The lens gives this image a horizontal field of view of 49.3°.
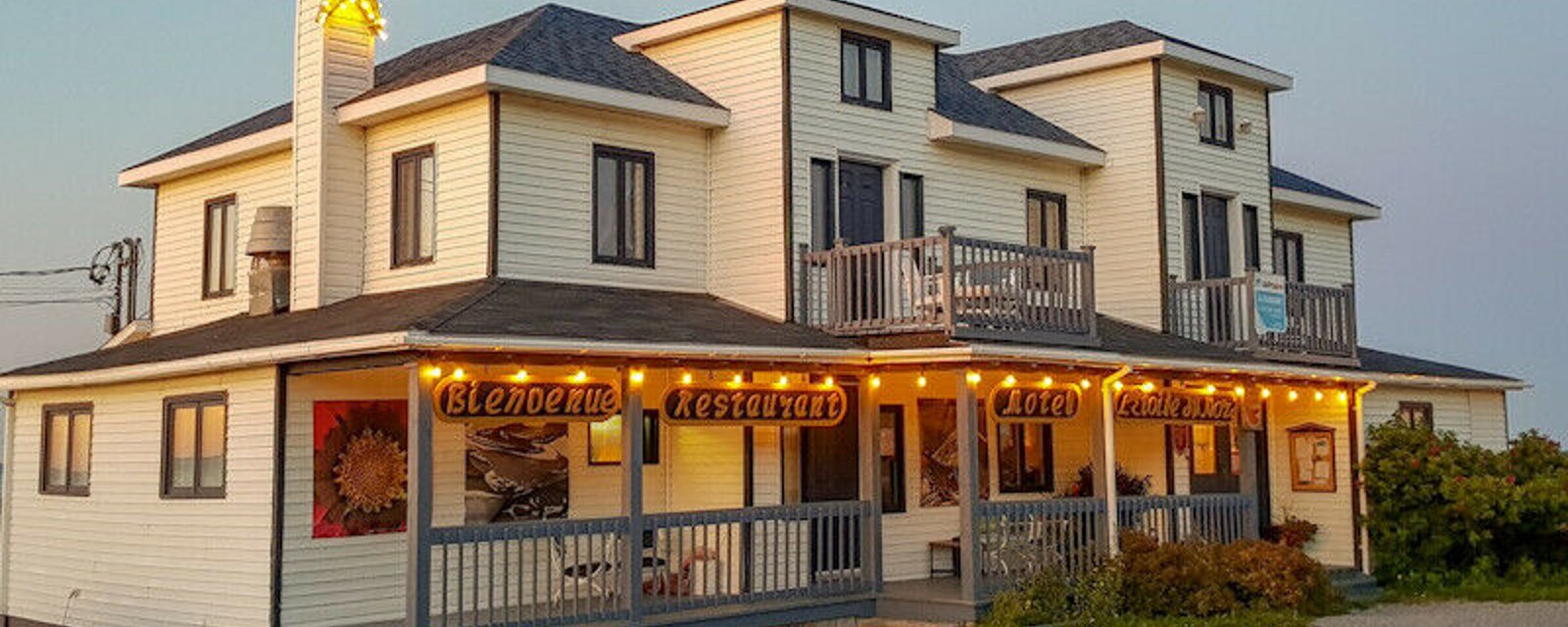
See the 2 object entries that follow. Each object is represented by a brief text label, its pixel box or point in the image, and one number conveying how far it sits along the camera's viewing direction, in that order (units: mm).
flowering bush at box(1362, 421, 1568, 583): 23422
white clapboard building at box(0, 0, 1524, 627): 17891
